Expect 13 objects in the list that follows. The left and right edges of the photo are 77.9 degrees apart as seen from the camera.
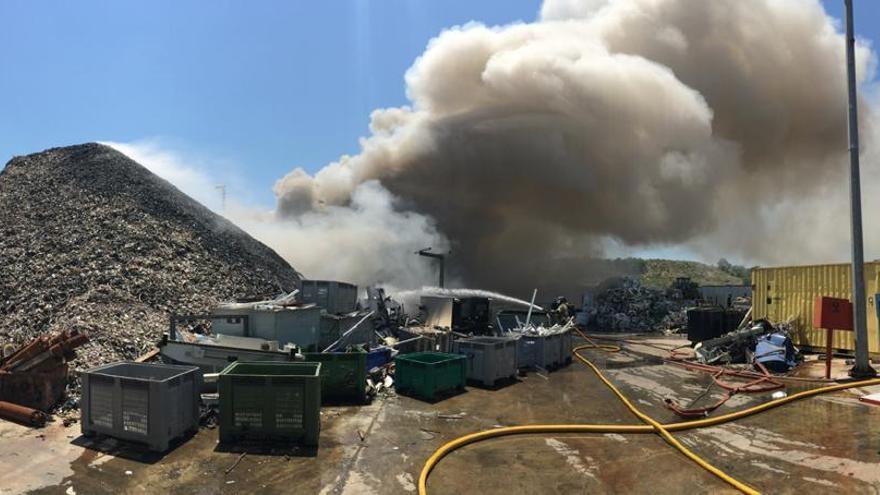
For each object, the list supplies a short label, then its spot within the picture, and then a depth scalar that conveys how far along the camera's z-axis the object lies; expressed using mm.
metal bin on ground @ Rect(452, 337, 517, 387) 10680
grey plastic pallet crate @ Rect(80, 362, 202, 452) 6422
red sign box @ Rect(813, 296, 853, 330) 10930
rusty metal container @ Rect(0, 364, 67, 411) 7844
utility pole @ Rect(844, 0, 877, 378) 10586
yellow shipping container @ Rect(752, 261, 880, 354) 13391
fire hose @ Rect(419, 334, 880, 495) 5807
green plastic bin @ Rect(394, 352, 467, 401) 9469
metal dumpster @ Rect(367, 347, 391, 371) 10805
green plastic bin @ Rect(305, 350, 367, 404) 9039
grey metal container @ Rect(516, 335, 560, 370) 12578
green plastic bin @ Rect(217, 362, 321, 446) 6695
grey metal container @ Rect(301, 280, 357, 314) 13500
